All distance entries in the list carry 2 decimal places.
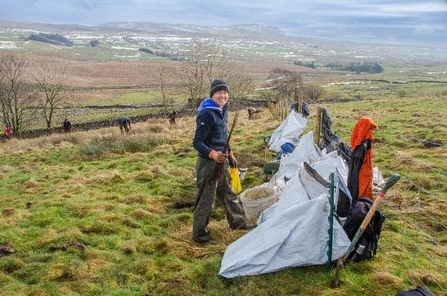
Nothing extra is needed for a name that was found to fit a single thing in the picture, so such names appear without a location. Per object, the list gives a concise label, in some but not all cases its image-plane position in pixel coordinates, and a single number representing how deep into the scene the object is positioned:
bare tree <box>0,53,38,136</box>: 30.14
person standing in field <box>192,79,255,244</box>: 5.07
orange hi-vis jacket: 4.85
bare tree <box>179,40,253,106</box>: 38.41
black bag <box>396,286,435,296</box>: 3.05
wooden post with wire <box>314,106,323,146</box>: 8.42
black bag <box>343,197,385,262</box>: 4.37
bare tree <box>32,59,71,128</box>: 34.23
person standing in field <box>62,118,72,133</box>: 24.78
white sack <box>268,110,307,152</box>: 10.49
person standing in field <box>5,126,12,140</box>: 26.14
